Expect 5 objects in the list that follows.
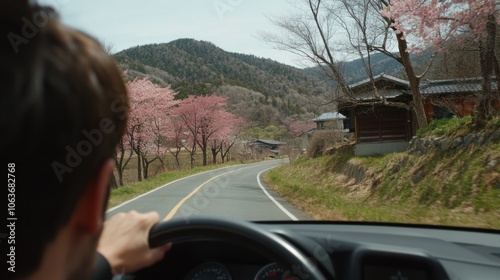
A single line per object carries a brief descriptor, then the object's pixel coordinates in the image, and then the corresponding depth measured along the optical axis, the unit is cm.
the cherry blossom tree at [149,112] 2642
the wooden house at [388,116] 2131
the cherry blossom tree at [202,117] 4274
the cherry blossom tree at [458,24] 987
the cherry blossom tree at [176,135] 3891
